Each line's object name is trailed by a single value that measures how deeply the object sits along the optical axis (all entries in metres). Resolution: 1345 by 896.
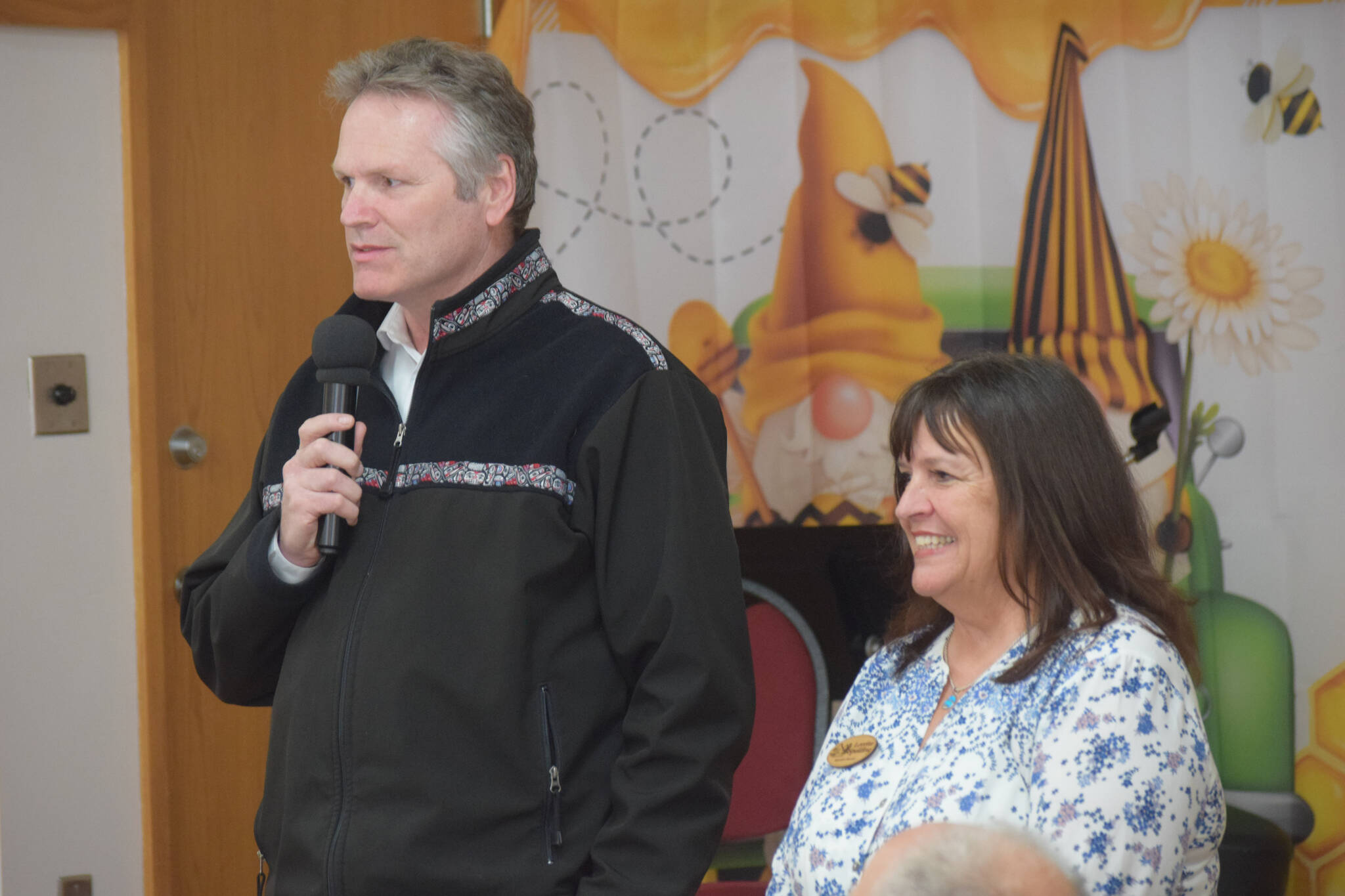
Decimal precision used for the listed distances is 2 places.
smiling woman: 6.81
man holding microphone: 6.91
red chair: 7.91
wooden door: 7.70
